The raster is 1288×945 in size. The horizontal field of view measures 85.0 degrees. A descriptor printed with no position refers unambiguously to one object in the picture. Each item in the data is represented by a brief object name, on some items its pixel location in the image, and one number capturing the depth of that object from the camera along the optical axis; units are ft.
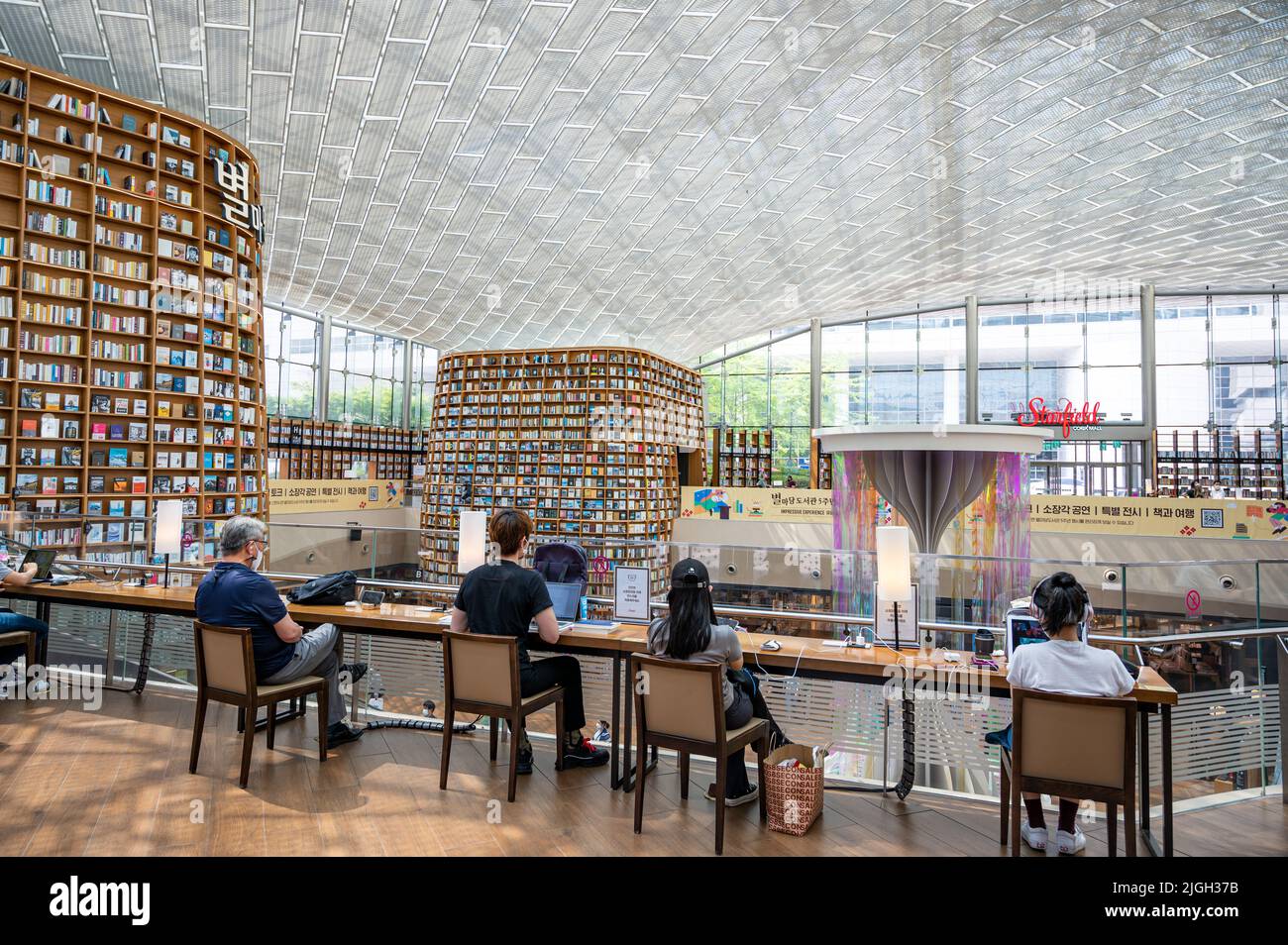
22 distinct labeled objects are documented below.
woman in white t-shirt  7.52
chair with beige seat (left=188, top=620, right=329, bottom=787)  9.43
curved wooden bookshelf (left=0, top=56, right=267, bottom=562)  17.11
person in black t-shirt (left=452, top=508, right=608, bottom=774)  9.81
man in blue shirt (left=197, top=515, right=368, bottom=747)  9.79
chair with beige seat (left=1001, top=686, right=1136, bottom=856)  7.05
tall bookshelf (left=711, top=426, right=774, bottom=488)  61.05
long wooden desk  8.39
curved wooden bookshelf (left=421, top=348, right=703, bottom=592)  42.68
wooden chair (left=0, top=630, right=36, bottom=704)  12.04
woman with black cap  8.52
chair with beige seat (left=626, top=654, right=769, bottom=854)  8.04
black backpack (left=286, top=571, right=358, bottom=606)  12.28
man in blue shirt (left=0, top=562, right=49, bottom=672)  12.19
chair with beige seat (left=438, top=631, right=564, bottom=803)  9.26
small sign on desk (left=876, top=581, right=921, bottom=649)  10.36
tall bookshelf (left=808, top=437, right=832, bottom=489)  57.11
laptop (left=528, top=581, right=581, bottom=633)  11.71
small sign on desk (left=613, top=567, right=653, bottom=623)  11.74
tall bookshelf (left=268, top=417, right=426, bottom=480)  51.44
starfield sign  56.24
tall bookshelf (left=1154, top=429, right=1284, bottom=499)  50.44
